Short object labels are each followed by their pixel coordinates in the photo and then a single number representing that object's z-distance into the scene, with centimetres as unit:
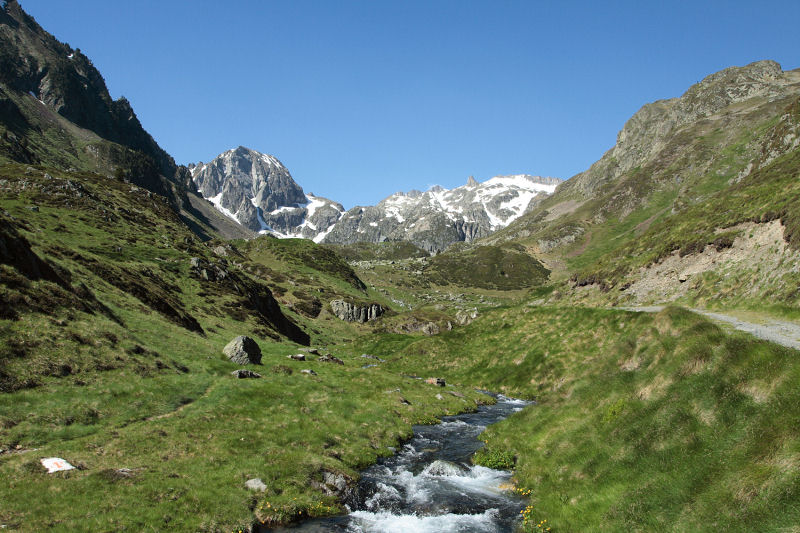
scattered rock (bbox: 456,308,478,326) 12672
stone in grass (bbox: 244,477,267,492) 1933
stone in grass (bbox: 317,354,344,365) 6104
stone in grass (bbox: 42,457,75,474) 1739
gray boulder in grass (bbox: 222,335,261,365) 4547
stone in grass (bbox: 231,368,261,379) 3800
